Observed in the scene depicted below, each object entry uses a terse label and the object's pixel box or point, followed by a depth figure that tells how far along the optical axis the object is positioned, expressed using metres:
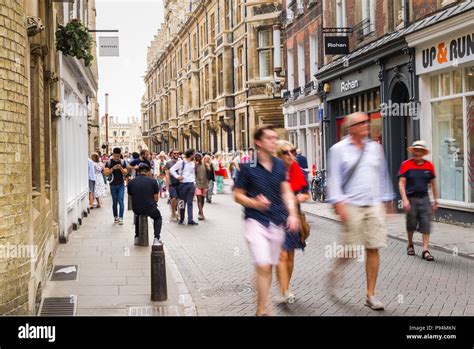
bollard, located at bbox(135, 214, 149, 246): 13.63
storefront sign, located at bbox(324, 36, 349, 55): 22.31
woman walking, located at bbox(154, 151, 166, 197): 29.73
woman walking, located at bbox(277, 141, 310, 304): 8.00
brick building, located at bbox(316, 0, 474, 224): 16.70
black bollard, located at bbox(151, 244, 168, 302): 8.52
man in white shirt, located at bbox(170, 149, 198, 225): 17.56
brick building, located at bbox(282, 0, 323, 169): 27.08
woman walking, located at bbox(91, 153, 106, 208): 23.17
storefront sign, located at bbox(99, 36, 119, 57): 19.67
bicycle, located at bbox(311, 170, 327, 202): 23.94
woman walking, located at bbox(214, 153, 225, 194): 29.73
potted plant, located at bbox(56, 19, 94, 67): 12.85
